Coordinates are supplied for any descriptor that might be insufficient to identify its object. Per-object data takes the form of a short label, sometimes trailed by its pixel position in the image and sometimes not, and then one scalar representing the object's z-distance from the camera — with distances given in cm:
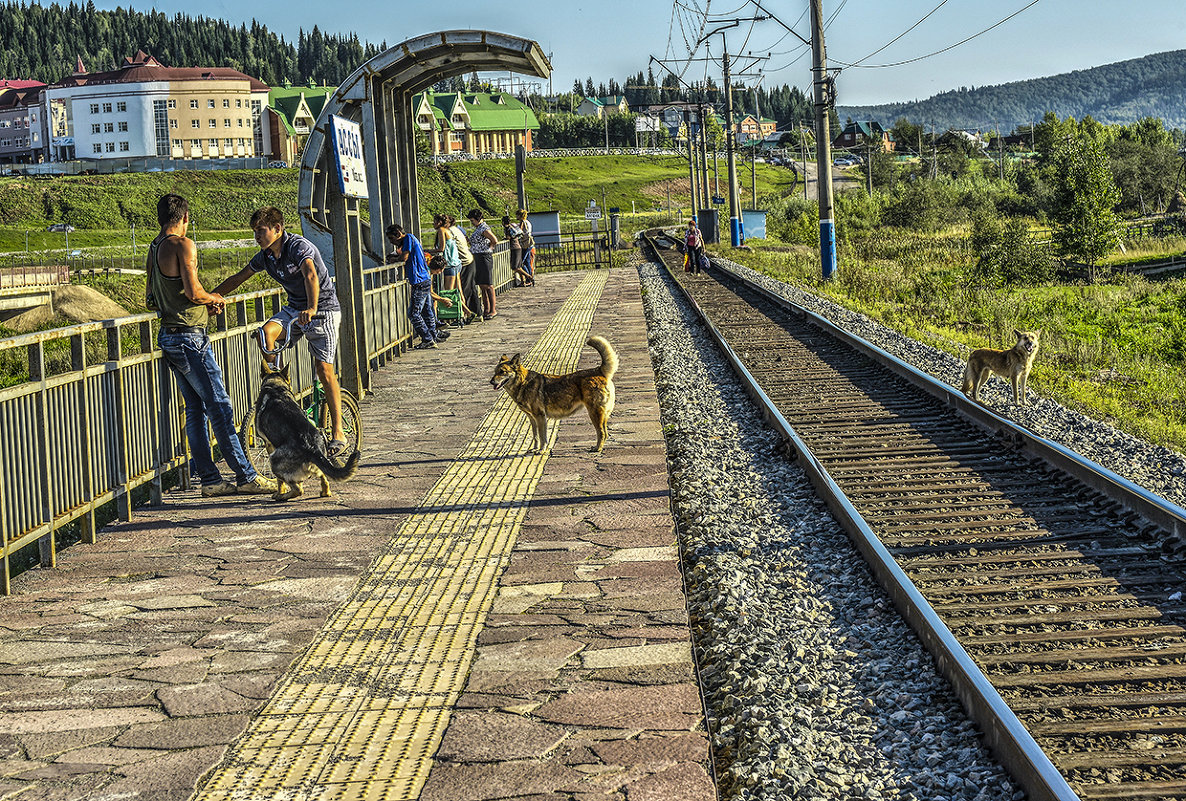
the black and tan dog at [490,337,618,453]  968
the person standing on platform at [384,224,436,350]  1788
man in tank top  815
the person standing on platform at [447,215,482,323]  2284
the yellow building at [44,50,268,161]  14450
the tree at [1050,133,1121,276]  4406
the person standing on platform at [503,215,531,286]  3039
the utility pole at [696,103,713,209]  6362
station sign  1317
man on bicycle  914
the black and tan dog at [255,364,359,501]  809
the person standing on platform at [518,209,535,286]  3195
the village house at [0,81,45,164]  16262
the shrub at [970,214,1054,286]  3788
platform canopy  1427
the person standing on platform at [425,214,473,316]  1984
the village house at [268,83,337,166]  15200
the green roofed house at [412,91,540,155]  17075
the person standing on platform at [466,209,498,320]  2212
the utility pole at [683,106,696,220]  6475
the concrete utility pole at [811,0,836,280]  2964
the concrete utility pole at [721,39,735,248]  5319
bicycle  929
